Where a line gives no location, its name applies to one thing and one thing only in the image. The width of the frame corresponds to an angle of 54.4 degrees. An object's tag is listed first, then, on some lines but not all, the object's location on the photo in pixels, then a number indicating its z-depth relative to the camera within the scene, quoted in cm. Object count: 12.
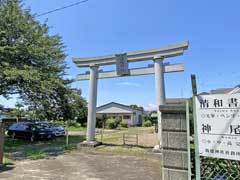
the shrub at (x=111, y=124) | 3155
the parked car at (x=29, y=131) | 1748
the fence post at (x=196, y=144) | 324
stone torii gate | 1048
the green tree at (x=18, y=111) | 1280
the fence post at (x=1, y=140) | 761
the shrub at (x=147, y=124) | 3892
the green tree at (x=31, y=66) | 1260
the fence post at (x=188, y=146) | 342
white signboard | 297
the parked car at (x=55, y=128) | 1947
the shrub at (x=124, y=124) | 3524
